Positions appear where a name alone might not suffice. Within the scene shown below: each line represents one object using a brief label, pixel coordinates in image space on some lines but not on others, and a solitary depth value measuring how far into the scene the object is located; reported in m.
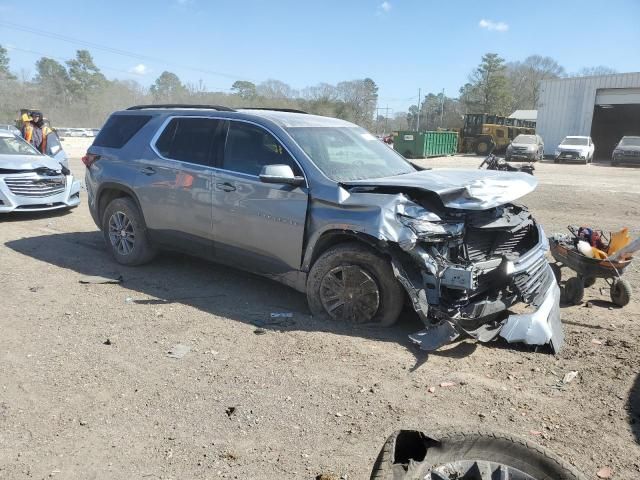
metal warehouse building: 34.25
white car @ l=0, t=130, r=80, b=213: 9.16
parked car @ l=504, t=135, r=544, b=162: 29.77
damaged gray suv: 4.32
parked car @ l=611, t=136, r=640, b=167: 27.86
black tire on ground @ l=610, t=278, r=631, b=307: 5.48
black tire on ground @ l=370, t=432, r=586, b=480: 2.23
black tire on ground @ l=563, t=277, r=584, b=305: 5.63
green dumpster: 32.62
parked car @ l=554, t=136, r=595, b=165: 29.28
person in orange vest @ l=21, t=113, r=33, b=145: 12.01
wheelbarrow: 5.47
